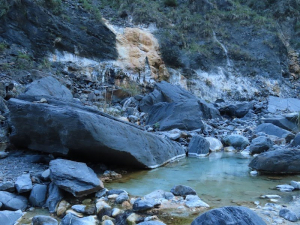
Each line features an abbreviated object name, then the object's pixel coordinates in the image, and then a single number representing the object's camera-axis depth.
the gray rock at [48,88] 6.16
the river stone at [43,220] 2.23
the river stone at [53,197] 2.63
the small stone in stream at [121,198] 2.77
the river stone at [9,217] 2.24
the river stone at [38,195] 2.73
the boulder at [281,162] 4.10
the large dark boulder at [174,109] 7.27
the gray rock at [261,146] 5.62
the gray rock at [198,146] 5.72
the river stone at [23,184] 2.82
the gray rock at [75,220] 2.23
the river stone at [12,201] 2.56
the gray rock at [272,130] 6.83
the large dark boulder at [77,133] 3.64
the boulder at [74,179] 2.77
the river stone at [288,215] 2.31
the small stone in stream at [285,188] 3.26
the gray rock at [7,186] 2.84
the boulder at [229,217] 1.73
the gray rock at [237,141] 6.31
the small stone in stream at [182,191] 3.04
